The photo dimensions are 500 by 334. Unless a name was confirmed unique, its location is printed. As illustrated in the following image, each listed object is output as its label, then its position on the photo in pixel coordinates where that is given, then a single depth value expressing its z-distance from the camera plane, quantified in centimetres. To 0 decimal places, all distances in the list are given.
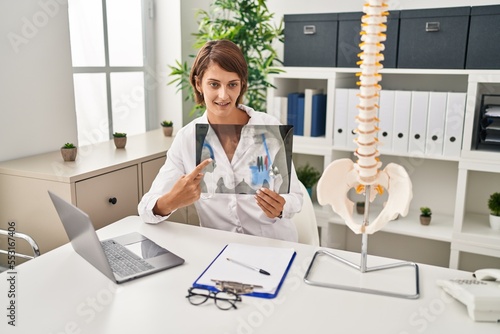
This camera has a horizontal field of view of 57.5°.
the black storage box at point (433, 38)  223
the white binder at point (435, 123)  232
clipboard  116
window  260
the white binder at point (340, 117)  256
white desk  100
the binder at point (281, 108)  275
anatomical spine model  103
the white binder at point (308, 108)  267
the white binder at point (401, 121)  241
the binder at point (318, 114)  267
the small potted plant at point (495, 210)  235
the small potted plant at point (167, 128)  280
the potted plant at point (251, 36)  264
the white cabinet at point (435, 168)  228
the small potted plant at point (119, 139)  241
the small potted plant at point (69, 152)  203
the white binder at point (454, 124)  227
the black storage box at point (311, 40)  253
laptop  116
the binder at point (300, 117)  271
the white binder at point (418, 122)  237
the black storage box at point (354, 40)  237
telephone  101
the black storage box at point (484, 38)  215
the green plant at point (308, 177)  283
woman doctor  152
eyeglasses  109
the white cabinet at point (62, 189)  184
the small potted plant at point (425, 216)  253
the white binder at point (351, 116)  253
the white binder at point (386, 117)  245
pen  123
